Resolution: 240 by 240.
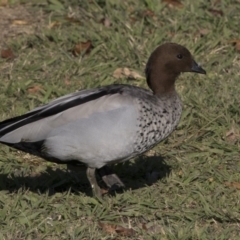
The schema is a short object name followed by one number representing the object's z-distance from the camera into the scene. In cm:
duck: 1145
